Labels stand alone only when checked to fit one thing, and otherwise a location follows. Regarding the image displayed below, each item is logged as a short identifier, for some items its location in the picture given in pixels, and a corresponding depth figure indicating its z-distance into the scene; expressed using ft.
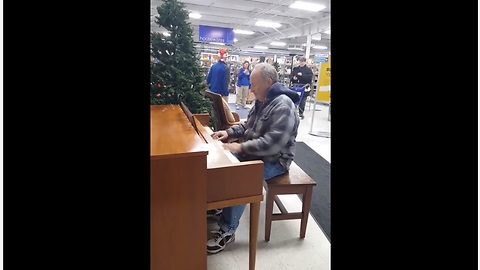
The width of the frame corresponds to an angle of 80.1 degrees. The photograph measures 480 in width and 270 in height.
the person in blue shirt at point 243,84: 28.07
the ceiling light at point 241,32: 41.33
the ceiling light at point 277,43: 52.01
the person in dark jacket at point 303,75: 24.11
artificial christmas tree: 7.92
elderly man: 5.71
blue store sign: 31.73
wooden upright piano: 3.66
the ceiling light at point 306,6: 23.76
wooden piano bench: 5.94
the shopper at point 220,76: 17.48
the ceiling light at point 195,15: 30.10
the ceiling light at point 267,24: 34.23
